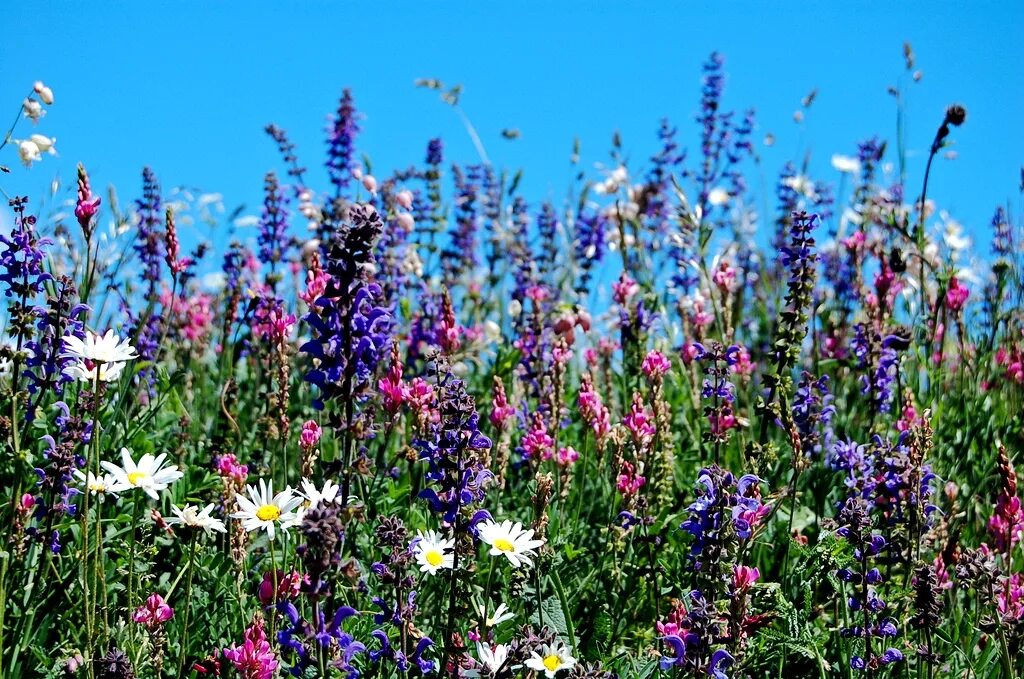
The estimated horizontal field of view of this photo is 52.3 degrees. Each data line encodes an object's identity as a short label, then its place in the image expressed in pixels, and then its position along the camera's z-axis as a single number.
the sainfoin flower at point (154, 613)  2.58
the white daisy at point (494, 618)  2.66
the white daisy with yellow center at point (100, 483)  2.71
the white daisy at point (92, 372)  2.77
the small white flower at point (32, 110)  4.03
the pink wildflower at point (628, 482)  3.44
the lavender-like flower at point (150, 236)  5.46
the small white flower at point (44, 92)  4.01
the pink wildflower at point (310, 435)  3.17
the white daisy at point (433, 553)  2.59
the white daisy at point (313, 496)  2.43
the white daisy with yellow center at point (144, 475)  2.67
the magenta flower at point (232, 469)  3.02
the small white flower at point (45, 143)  3.91
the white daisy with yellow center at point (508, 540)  2.68
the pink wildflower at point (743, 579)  2.43
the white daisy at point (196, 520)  2.50
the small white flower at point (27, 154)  3.89
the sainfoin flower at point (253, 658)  2.37
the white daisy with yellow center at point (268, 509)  2.45
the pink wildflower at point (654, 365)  3.92
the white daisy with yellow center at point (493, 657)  2.47
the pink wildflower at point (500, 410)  3.43
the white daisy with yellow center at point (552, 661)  2.42
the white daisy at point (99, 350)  2.70
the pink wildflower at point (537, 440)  3.58
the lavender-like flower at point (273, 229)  5.70
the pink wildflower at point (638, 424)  3.71
